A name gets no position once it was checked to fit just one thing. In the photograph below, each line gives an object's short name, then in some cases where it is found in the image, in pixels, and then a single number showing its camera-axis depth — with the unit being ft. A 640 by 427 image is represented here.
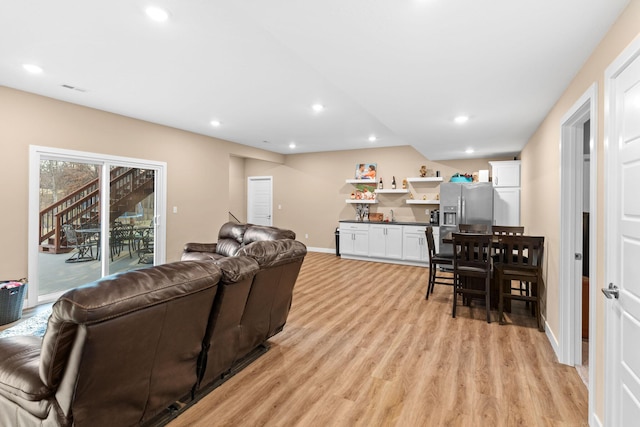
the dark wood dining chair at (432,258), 14.35
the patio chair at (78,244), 14.96
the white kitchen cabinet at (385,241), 22.81
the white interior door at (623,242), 4.87
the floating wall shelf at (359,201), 25.82
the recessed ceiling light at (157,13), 7.42
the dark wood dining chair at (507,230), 15.43
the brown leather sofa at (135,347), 4.47
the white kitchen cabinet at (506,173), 19.83
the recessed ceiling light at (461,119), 12.85
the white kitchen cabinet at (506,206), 19.86
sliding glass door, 13.78
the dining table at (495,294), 13.18
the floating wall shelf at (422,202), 23.68
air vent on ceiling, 12.38
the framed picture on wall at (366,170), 26.07
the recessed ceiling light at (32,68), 10.50
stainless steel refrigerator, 20.47
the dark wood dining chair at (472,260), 12.14
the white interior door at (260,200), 30.71
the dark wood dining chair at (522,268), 11.40
